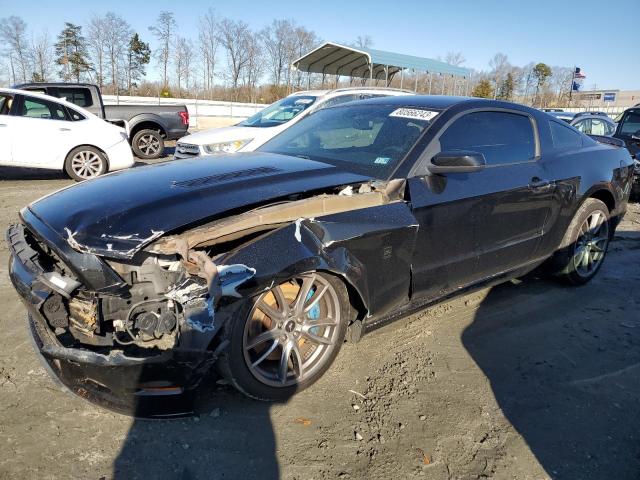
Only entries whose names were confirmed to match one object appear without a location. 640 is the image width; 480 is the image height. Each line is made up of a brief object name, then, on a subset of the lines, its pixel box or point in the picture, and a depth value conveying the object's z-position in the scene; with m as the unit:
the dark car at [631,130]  8.66
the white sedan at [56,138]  8.19
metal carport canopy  19.12
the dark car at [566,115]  15.07
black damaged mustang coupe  2.17
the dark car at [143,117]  10.76
